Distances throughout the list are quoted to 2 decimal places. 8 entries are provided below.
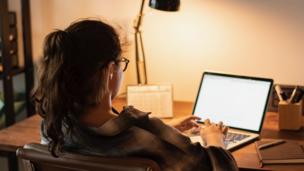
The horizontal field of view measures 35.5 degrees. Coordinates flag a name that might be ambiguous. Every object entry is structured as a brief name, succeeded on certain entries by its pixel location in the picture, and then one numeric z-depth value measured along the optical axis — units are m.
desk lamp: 1.97
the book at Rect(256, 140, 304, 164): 1.43
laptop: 1.69
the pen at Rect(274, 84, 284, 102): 1.76
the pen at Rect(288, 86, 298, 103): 1.73
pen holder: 1.70
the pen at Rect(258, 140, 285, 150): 1.54
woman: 1.10
